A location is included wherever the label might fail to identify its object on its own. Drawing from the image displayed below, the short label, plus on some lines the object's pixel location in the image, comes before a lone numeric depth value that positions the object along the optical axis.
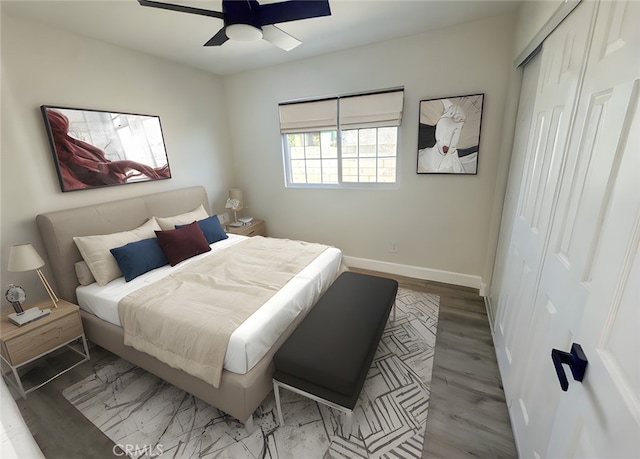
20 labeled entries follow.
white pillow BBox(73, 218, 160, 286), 2.17
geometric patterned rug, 1.48
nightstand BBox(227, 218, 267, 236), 3.62
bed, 1.49
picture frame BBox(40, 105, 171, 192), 2.22
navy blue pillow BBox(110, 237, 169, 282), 2.22
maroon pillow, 2.47
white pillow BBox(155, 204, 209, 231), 2.75
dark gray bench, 1.40
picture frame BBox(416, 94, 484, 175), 2.61
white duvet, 1.49
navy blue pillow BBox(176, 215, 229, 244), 2.96
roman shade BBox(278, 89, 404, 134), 2.91
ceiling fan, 1.52
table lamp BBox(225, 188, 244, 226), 3.72
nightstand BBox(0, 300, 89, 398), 1.73
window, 3.00
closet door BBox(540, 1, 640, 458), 0.56
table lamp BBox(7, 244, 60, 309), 1.80
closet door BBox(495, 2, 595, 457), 1.11
